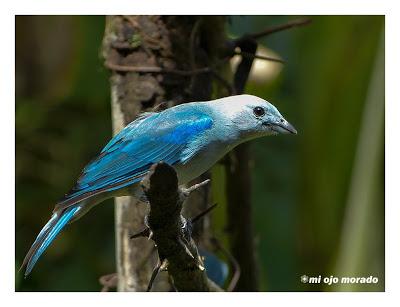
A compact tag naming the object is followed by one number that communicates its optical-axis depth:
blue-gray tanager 6.73
